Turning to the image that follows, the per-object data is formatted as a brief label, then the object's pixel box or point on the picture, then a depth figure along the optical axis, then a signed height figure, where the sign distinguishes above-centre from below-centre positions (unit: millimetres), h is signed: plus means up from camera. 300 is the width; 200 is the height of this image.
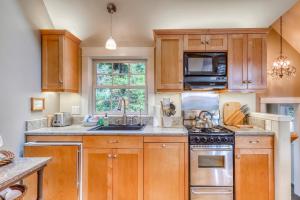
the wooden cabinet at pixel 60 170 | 1749 -801
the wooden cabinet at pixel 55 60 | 1967 +514
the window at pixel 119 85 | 2384 +231
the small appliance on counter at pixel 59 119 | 2080 -267
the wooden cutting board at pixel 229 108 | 2220 -117
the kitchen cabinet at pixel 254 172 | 1751 -823
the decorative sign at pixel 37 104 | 1865 -53
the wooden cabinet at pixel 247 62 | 2004 +499
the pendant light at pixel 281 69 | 2253 +474
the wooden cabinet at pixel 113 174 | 1771 -867
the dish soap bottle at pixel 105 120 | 2180 -296
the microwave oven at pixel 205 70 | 2023 +395
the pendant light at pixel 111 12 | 1871 +1175
